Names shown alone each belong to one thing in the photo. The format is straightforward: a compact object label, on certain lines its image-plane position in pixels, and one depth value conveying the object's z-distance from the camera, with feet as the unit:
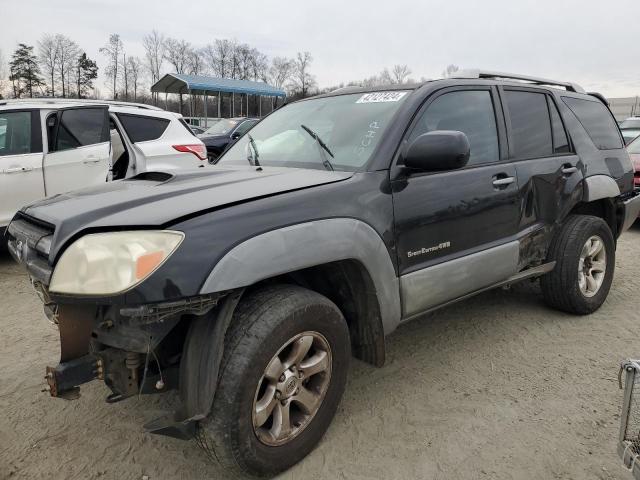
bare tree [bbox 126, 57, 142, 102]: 184.65
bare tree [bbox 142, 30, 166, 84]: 190.19
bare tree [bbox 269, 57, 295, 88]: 213.46
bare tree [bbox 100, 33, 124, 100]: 179.42
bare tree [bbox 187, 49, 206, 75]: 194.80
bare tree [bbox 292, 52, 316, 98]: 210.18
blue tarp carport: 78.74
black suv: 6.21
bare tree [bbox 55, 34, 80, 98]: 174.06
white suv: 17.79
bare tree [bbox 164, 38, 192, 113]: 191.01
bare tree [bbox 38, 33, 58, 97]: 171.83
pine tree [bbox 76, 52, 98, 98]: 175.22
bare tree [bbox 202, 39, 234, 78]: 203.31
